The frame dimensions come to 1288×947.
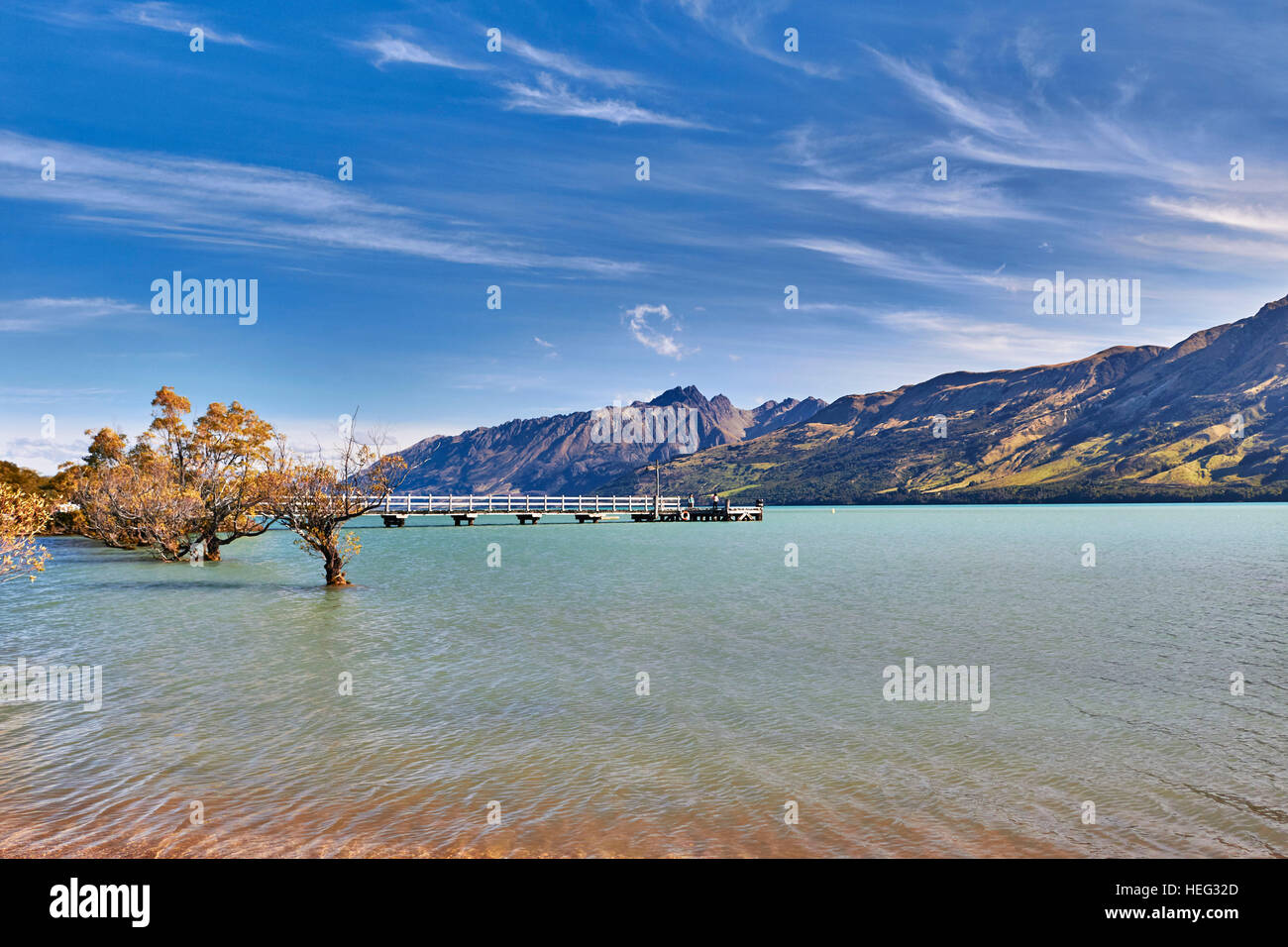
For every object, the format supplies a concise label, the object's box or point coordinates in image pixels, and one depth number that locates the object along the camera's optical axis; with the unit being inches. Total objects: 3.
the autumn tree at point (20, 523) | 832.9
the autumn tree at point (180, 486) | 2225.6
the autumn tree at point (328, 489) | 1493.6
